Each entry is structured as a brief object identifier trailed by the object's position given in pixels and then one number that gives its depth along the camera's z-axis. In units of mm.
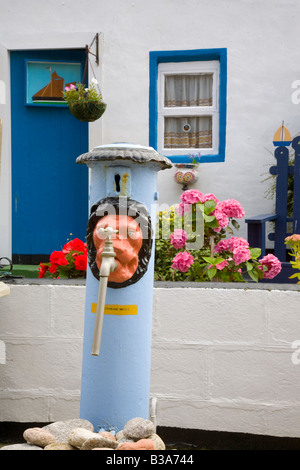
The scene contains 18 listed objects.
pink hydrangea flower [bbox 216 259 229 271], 2863
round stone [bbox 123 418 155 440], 1470
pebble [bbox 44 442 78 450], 1406
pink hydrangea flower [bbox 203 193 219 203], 3041
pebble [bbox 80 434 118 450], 1372
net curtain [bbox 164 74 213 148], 5273
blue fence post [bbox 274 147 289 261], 4348
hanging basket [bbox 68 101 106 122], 4680
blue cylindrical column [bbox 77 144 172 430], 1628
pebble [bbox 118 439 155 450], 1382
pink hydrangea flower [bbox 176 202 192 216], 3066
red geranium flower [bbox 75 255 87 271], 2881
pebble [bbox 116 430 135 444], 1484
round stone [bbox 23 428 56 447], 1457
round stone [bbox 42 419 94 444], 1492
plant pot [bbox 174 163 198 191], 4992
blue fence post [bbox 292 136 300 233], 4297
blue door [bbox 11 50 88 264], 5324
